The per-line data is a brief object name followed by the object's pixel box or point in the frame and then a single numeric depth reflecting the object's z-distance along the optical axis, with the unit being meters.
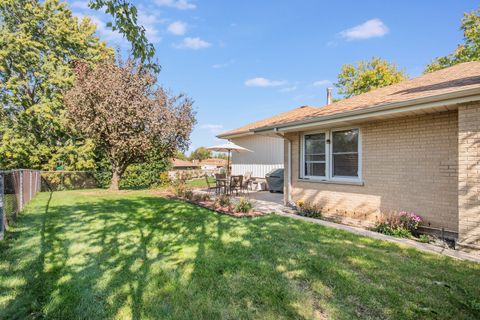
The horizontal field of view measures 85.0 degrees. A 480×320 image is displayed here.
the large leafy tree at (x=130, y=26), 3.45
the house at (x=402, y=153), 4.77
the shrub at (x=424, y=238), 5.30
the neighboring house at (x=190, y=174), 19.50
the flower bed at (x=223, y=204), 7.74
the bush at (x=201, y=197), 10.24
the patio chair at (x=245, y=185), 11.84
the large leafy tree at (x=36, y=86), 17.77
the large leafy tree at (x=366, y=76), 29.41
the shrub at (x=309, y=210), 7.66
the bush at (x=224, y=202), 8.80
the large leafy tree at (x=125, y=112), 12.54
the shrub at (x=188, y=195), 10.62
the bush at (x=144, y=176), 18.58
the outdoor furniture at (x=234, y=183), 11.31
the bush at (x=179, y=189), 11.53
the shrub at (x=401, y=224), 5.66
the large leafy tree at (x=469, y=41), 21.01
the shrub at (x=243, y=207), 7.95
